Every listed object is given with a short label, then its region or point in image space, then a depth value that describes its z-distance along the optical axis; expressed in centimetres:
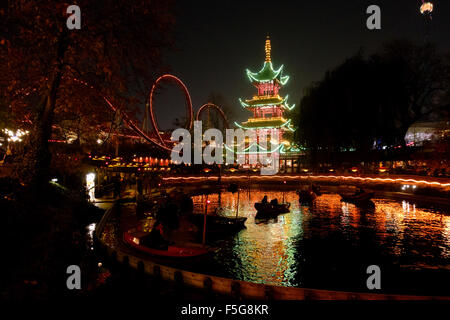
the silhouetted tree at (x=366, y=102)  4356
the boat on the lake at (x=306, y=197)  3161
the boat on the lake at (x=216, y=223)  1858
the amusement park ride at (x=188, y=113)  4600
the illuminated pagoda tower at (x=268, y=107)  6688
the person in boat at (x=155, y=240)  1336
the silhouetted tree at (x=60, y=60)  1152
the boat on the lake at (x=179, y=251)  1295
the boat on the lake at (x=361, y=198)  2986
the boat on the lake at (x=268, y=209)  2439
